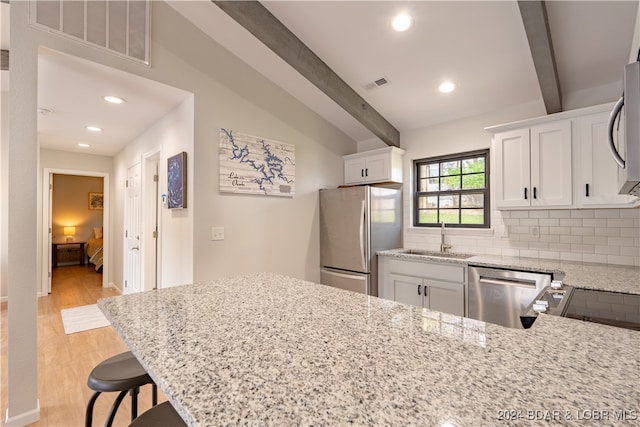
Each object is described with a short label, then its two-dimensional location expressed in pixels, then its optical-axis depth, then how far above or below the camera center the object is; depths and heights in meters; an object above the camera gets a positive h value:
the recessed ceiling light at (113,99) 2.81 +1.09
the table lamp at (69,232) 7.43 -0.44
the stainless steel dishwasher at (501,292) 2.40 -0.65
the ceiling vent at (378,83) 2.99 +1.34
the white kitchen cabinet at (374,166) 3.68 +0.62
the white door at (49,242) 4.83 -0.46
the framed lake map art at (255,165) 2.93 +0.52
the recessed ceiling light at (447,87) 2.90 +1.24
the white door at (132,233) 4.03 -0.26
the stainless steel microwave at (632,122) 0.98 +0.30
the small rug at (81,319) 3.49 -1.30
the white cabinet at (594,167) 2.29 +0.37
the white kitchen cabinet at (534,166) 2.50 +0.42
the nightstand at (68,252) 7.22 -0.92
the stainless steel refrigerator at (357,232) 3.33 -0.21
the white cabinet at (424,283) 2.82 -0.70
